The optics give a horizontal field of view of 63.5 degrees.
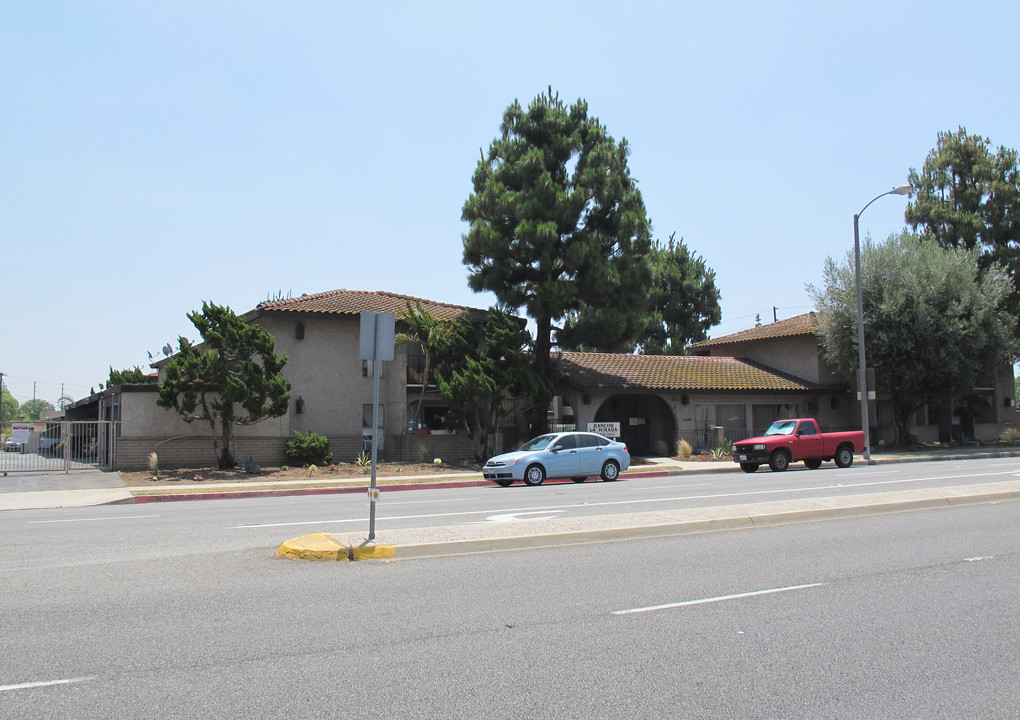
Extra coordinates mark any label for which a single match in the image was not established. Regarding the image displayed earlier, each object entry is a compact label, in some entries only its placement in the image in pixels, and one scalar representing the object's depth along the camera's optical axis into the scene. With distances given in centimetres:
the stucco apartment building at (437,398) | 2792
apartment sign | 3022
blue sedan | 2214
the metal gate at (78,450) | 2678
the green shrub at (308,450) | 2817
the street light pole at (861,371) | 3045
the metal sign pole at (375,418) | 1009
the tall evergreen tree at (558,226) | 3064
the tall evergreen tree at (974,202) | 4444
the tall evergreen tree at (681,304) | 5981
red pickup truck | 2691
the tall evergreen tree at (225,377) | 2523
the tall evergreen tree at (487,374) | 2873
